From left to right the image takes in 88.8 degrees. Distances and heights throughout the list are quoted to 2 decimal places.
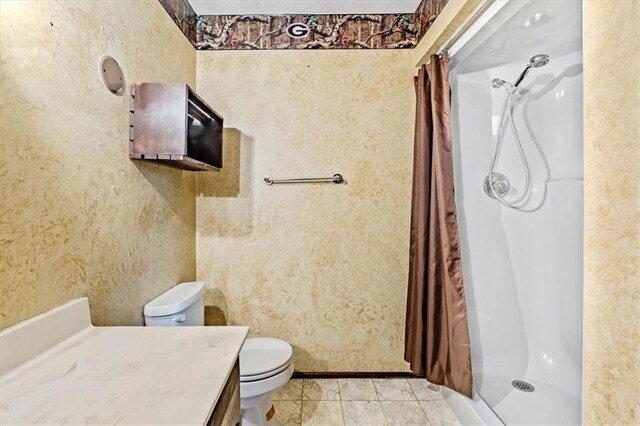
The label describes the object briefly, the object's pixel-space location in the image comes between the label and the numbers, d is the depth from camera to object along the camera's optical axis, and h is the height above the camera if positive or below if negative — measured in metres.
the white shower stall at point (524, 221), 1.66 -0.04
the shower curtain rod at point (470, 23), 1.36 +0.87
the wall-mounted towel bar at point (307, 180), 2.06 +0.21
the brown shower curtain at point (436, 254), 1.59 -0.21
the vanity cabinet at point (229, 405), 0.75 -0.49
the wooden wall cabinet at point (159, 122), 1.34 +0.37
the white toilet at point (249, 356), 1.42 -0.71
